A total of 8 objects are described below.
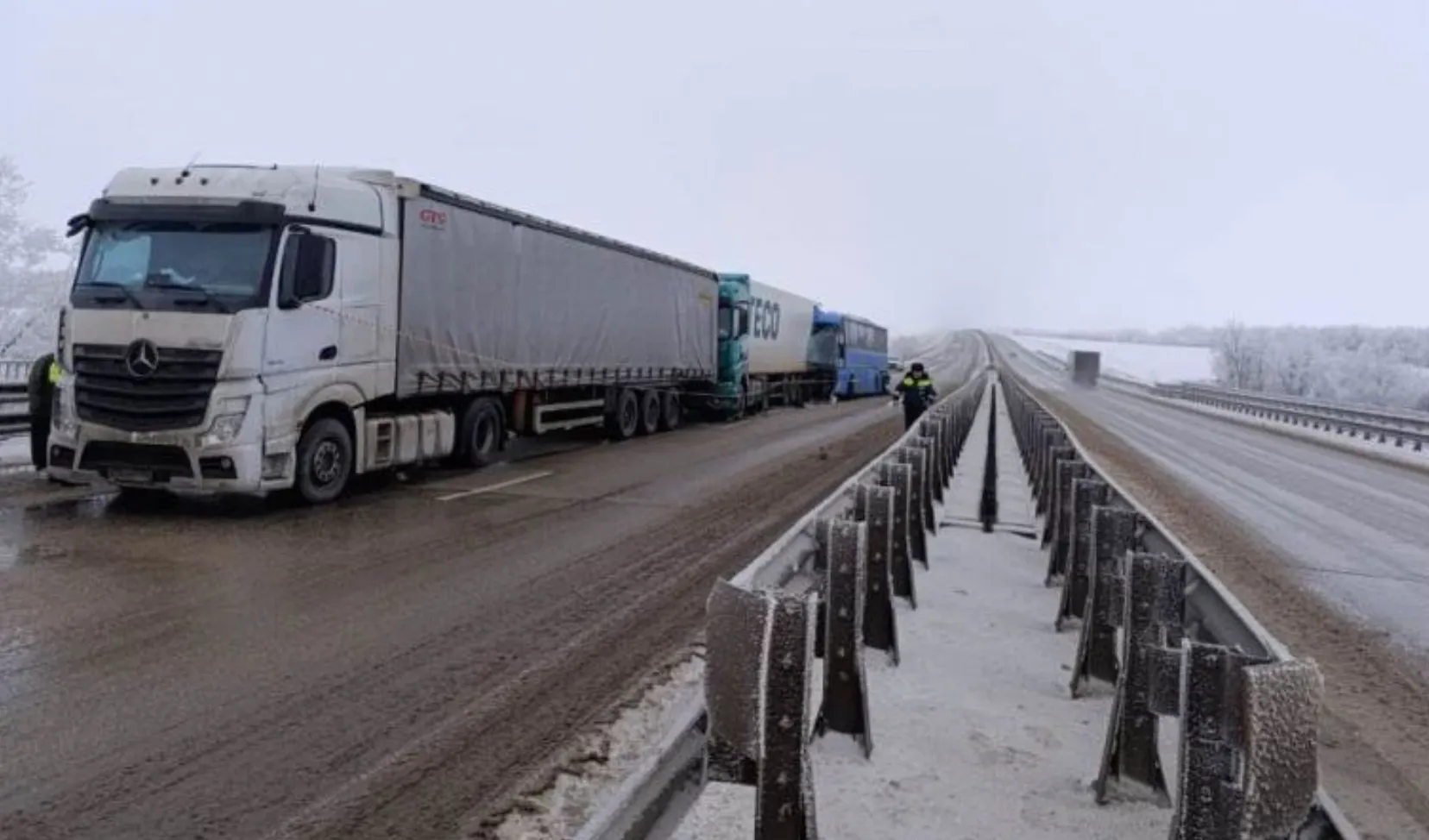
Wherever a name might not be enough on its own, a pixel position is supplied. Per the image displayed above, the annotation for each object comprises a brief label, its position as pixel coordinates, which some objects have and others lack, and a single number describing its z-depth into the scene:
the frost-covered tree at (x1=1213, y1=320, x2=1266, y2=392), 78.94
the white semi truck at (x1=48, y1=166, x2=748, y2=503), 9.45
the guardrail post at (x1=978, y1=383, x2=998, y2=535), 9.84
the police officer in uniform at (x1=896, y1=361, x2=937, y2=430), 18.53
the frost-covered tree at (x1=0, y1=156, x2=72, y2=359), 39.06
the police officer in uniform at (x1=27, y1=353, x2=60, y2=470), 11.02
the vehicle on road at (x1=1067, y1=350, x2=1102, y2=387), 65.12
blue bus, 40.12
